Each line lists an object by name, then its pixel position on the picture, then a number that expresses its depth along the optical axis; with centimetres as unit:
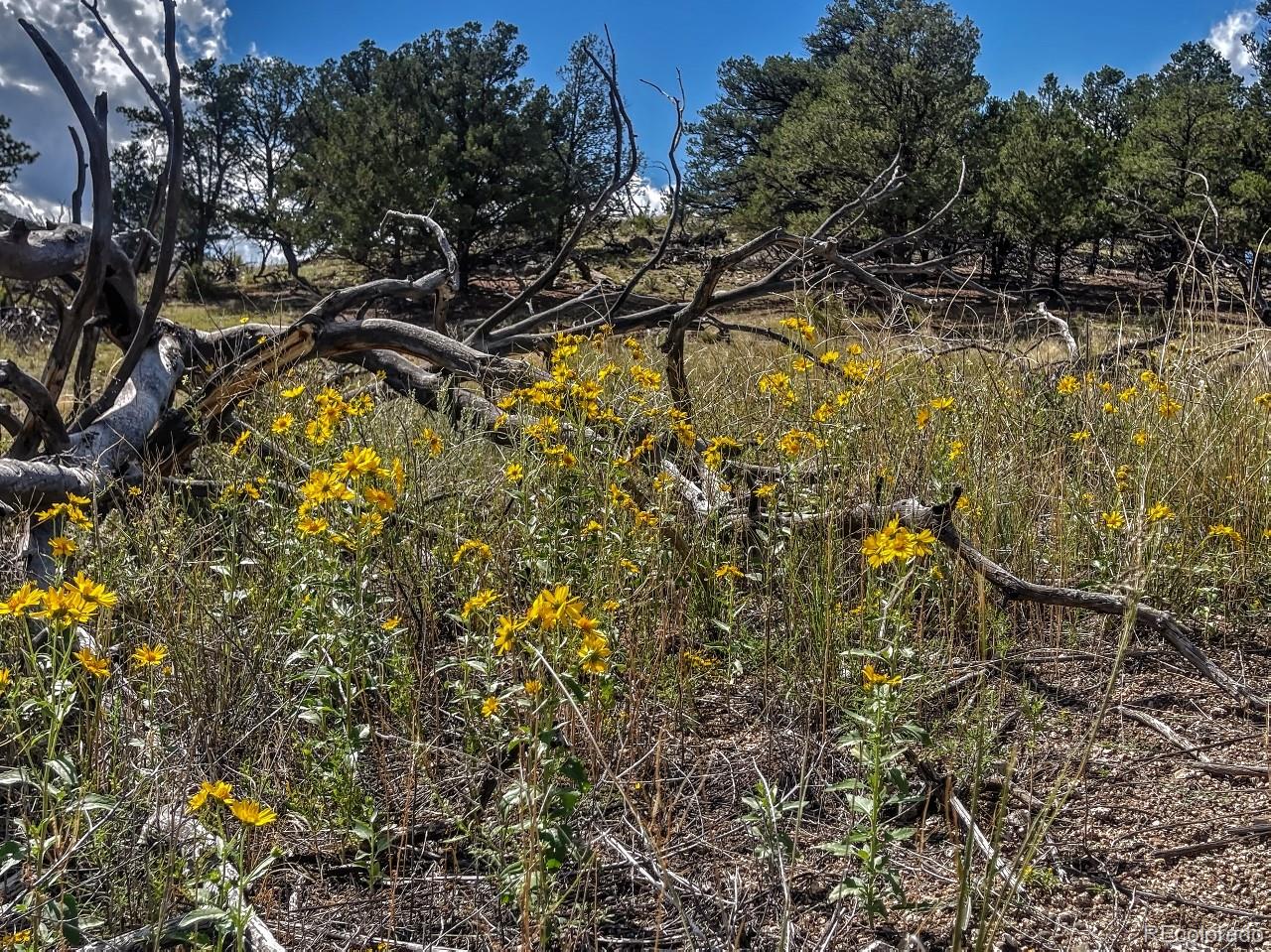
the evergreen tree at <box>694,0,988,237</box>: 1942
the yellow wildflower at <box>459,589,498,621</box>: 184
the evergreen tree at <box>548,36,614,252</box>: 2161
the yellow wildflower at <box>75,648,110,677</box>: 147
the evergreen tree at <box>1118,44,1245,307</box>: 1833
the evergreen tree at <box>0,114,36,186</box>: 2042
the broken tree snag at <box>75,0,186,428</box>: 329
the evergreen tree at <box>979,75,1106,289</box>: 1870
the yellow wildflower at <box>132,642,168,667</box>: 172
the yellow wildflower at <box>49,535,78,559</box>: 187
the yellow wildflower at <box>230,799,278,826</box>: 127
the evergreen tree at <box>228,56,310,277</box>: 2933
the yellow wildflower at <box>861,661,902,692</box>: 158
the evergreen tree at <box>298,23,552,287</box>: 1978
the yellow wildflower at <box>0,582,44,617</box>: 147
